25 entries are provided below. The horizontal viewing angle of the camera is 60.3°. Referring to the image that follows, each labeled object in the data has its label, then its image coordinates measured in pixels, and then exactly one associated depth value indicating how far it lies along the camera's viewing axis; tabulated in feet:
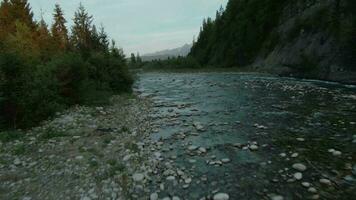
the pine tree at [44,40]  108.53
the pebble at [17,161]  26.64
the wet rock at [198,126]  36.88
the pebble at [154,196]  20.21
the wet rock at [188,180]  22.35
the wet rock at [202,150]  28.91
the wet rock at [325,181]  20.54
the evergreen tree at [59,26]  150.20
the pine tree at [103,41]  89.09
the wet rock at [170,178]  22.98
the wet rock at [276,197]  19.06
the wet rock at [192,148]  29.66
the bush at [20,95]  38.37
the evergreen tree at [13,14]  123.14
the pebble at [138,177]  23.10
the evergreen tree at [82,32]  84.93
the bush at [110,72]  71.13
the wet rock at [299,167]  22.93
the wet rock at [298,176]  21.48
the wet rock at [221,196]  19.60
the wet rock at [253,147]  28.20
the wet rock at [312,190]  19.57
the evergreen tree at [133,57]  363.52
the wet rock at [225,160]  25.96
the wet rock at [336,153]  25.41
